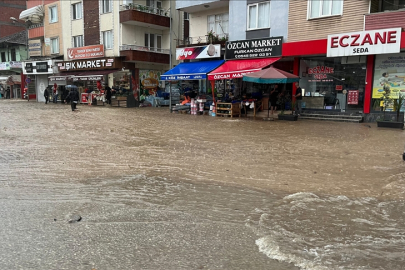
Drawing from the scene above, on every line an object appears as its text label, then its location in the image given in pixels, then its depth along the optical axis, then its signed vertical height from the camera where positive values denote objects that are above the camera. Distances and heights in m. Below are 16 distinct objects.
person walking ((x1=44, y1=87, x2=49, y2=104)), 32.69 -0.16
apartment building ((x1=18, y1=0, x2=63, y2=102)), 33.53 +5.53
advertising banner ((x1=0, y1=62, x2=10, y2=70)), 41.01 +3.40
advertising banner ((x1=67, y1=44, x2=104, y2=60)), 28.64 +3.78
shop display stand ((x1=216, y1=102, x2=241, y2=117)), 17.38 -0.68
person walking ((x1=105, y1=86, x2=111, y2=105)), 27.27 +0.02
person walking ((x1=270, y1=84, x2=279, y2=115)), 17.09 -0.11
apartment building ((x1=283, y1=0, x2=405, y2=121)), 14.13 +2.12
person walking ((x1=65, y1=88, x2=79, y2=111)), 21.87 -0.25
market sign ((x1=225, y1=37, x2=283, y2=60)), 17.39 +2.66
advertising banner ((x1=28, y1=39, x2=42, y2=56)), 35.55 +4.96
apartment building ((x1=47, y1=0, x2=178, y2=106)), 27.47 +4.54
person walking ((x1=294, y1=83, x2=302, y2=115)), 16.31 -0.09
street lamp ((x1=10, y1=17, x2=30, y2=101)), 37.81 +7.80
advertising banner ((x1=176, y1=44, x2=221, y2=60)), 19.89 +2.74
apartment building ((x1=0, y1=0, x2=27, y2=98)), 41.53 +5.83
